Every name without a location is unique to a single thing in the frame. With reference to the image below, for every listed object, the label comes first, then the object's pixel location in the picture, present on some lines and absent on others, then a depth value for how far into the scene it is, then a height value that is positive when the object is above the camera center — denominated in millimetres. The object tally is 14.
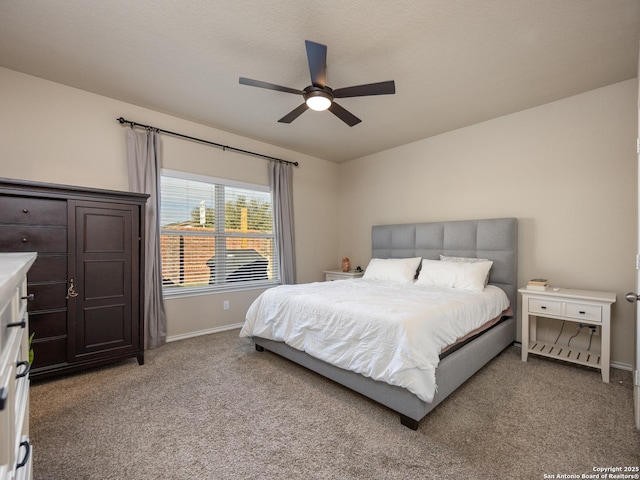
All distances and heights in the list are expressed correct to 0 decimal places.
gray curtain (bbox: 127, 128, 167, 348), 3342 +224
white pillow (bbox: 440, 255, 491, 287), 3493 -259
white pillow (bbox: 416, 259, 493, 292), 3213 -413
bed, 2013 -864
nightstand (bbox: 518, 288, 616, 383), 2580 -714
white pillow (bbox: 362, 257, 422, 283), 3867 -429
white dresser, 663 -417
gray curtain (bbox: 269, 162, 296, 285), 4566 +323
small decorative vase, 5179 -479
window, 3744 +30
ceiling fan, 2083 +1171
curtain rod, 3318 +1246
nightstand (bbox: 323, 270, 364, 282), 4855 -618
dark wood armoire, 2377 -282
